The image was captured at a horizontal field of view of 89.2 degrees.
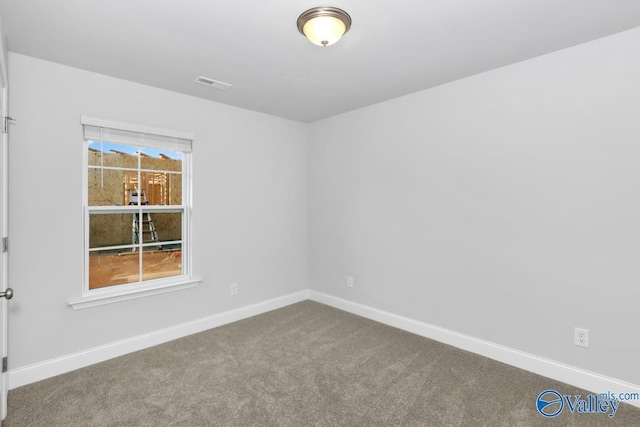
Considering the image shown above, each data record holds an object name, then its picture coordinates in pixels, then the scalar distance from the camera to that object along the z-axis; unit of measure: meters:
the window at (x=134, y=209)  2.77
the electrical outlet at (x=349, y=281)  3.87
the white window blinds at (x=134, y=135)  2.68
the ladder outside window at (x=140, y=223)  3.01
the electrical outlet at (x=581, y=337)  2.30
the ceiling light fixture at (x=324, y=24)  1.82
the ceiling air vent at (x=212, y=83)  2.83
